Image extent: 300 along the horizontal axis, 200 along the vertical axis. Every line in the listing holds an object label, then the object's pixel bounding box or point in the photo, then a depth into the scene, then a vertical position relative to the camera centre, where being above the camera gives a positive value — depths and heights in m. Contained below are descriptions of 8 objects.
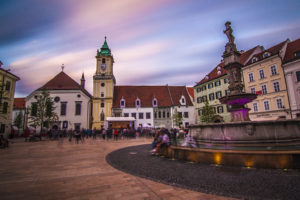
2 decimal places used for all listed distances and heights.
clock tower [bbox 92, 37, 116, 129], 40.94 +9.92
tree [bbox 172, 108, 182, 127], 38.72 +1.05
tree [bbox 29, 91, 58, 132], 25.28 +2.88
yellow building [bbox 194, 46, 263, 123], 33.31 +7.49
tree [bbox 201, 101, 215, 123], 33.09 +1.65
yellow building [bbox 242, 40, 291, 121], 24.94 +5.96
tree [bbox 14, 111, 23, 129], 51.01 +2.78
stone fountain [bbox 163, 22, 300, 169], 5.36 -0.93
